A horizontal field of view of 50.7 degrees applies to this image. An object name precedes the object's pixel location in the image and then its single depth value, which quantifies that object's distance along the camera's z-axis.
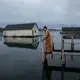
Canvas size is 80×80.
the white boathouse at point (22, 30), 26.29
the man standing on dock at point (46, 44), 6.68
